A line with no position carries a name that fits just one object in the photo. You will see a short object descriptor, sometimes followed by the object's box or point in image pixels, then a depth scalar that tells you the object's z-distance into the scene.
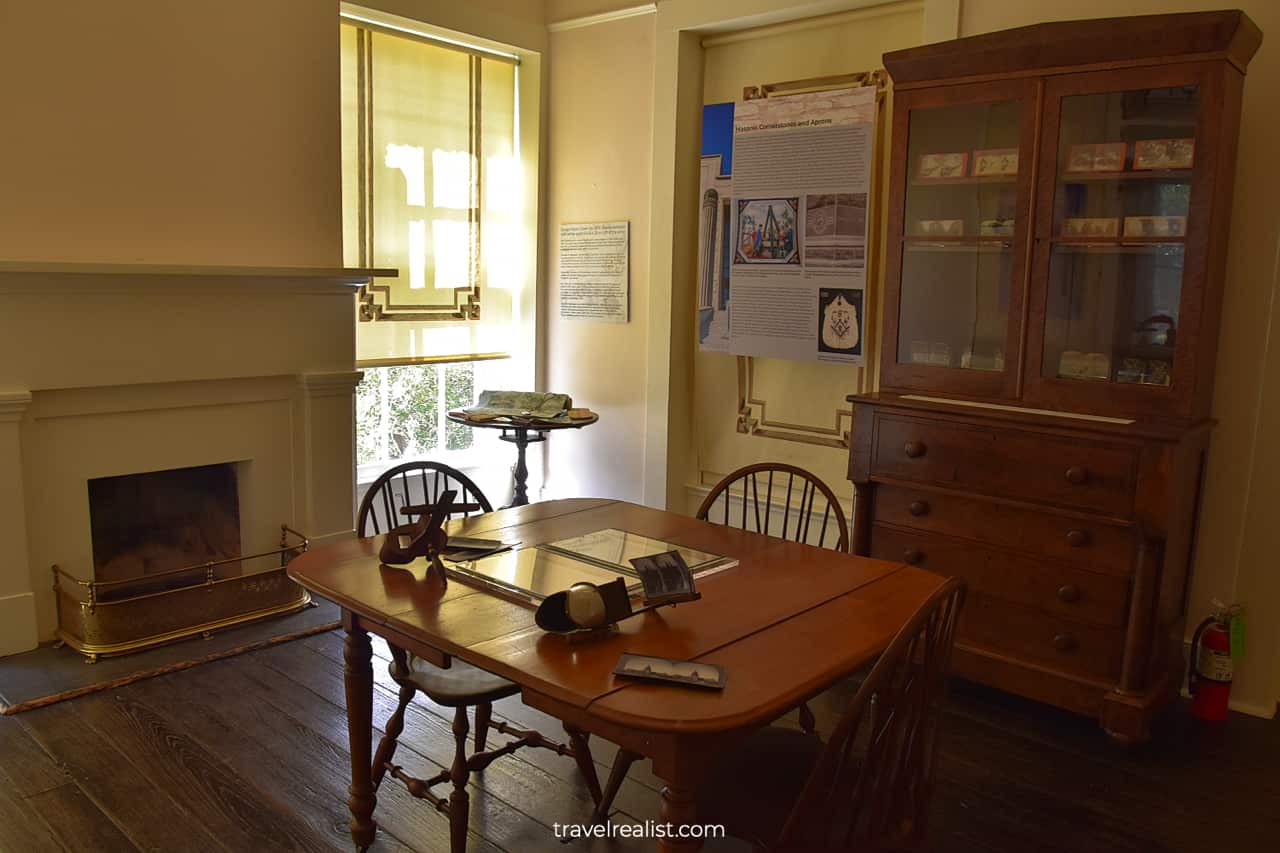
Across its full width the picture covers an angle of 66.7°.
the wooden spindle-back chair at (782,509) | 4.15
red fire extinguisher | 3.08
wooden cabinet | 2.78
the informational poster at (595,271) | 4.77
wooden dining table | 1.52
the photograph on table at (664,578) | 1.91
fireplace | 3.37
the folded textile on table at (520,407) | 4.41
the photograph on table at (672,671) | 1.58
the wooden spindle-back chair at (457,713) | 2.12
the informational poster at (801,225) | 3.93
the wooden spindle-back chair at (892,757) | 1.51
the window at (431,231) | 4.45
